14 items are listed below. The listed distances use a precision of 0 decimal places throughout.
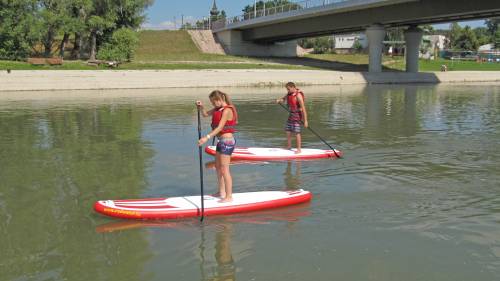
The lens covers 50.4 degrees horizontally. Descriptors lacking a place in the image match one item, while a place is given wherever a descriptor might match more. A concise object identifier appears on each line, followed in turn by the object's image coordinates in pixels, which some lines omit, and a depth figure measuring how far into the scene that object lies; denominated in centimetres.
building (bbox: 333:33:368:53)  11344
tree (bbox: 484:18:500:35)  15088
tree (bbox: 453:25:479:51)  11769
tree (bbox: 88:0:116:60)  4947
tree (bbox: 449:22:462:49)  12090
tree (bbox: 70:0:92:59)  4797
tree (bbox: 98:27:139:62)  4991
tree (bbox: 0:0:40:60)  4481
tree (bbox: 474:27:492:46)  12469
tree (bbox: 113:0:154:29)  5131
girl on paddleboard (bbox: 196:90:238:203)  766
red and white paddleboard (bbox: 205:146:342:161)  1201
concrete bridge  4534
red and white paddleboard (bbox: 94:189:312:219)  750
